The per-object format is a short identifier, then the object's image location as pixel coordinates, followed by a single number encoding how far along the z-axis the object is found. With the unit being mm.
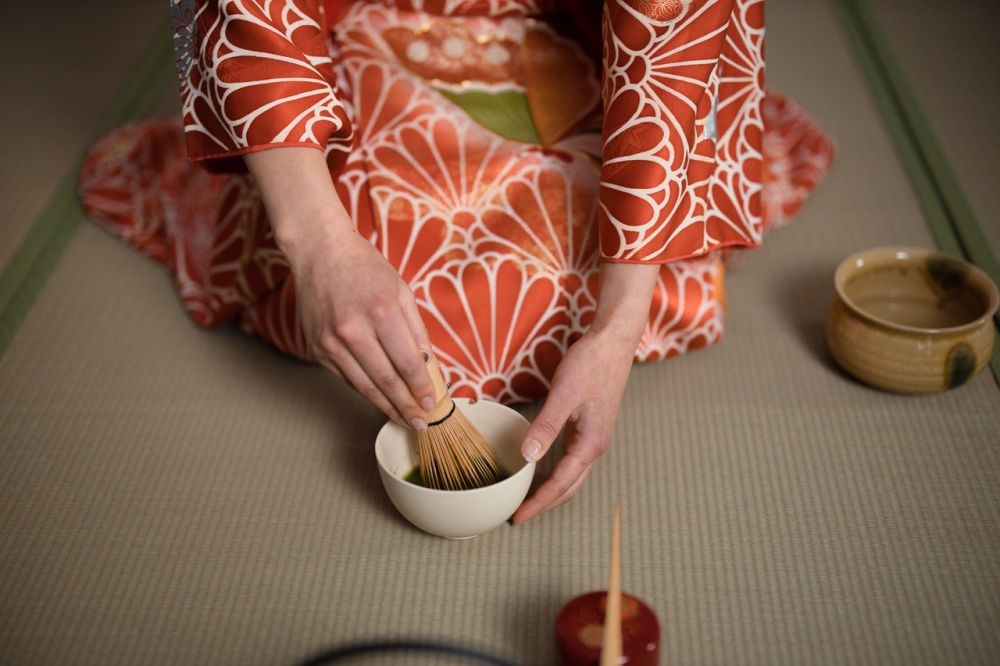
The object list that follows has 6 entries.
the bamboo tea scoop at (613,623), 751
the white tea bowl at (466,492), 936
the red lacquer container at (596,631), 798
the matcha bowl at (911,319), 1154
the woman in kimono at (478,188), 996
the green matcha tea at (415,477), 1016
